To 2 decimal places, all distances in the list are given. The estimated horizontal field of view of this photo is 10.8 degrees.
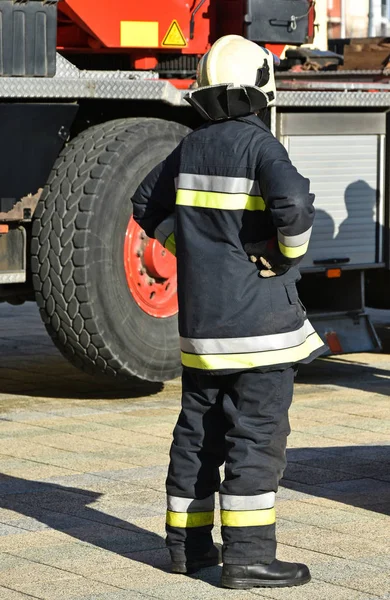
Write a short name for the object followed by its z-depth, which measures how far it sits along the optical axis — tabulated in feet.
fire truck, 34.27
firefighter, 20.84
